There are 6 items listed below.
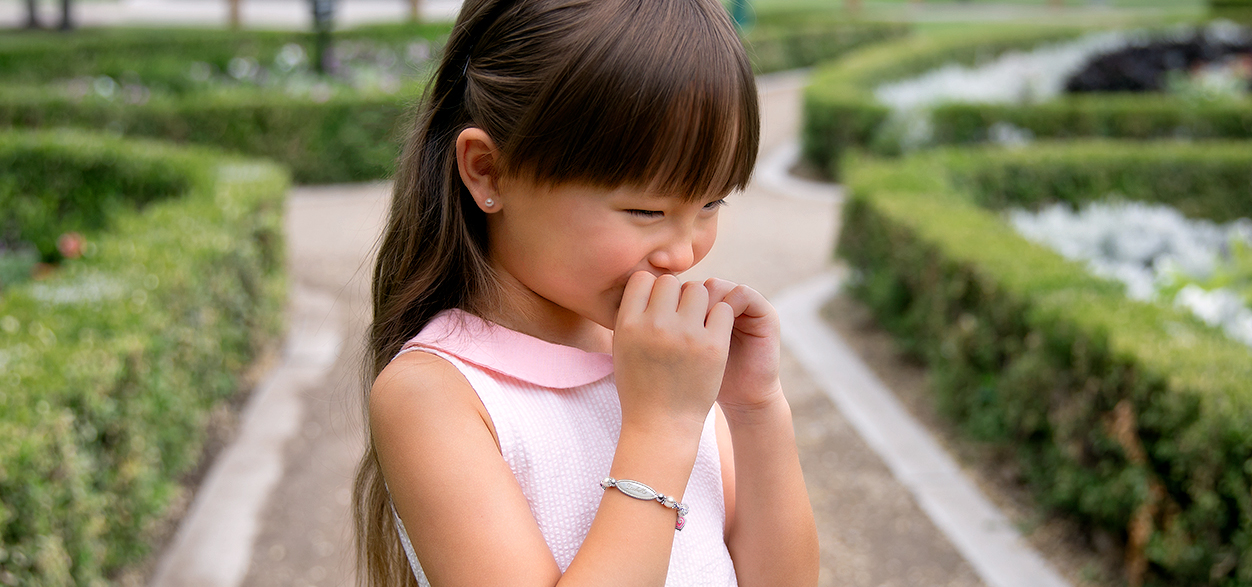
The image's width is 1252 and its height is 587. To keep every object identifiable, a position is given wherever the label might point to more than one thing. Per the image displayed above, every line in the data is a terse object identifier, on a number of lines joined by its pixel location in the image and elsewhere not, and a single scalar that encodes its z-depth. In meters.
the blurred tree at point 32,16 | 24.69
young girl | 1.18
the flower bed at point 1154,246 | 5.20
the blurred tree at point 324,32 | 12.98
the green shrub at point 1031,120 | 9.82
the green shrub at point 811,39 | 19.00
